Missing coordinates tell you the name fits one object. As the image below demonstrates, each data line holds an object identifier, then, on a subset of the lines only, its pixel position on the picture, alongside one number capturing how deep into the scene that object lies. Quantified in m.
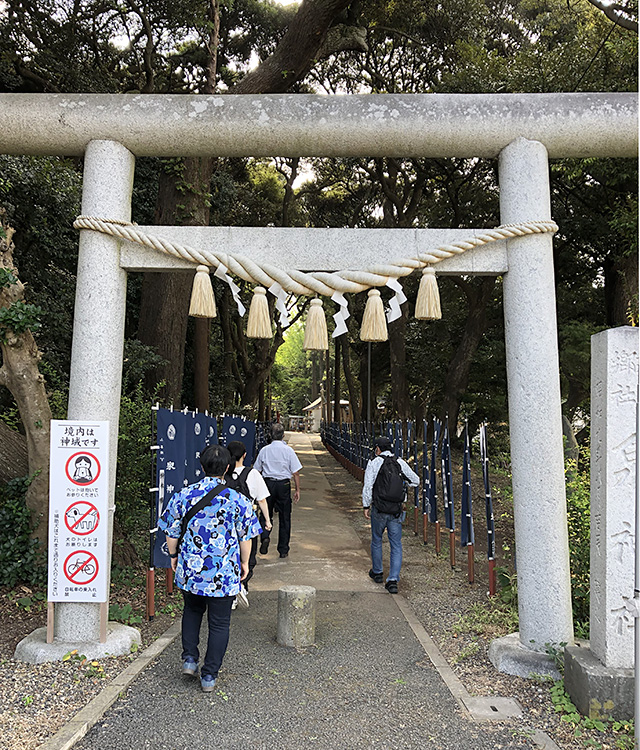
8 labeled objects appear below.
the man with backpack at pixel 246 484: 6.09
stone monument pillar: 3.88
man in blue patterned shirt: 4.22
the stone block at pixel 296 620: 5.31
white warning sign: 4.88
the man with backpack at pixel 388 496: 7.07
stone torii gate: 4.97
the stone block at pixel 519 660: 4.59
